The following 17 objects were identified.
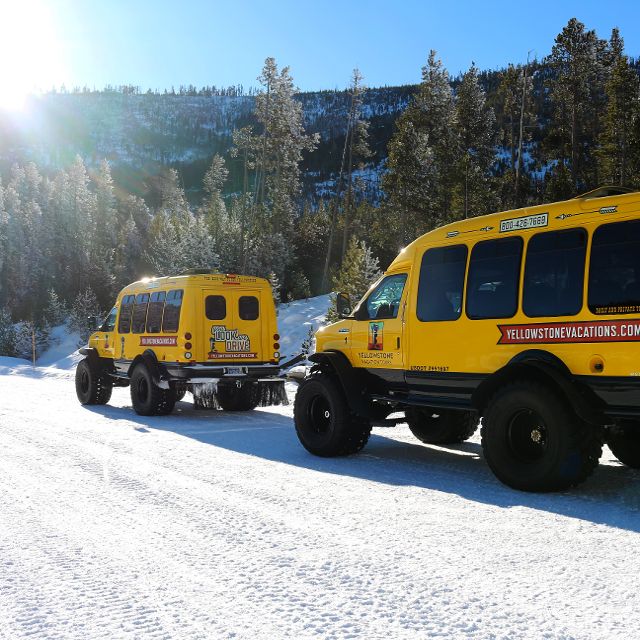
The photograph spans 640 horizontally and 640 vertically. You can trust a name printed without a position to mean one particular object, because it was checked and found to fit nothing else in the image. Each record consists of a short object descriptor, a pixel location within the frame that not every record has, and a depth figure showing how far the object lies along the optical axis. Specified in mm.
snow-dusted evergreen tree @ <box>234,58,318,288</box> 49562
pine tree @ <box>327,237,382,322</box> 31277
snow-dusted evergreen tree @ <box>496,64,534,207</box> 35741
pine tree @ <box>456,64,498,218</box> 46094
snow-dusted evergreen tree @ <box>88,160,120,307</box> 65500
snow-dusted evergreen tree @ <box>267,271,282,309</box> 38031
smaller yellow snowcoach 12312
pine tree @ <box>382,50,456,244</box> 44594
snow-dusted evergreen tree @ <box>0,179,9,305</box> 75375
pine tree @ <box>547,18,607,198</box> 39812
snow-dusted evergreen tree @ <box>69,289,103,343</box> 47781
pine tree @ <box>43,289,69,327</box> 55719
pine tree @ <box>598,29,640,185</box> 36281
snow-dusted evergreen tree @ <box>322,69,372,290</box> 49500
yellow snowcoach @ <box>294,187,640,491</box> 5676
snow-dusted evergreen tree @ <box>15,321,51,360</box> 44562
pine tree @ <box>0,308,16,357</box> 43875
